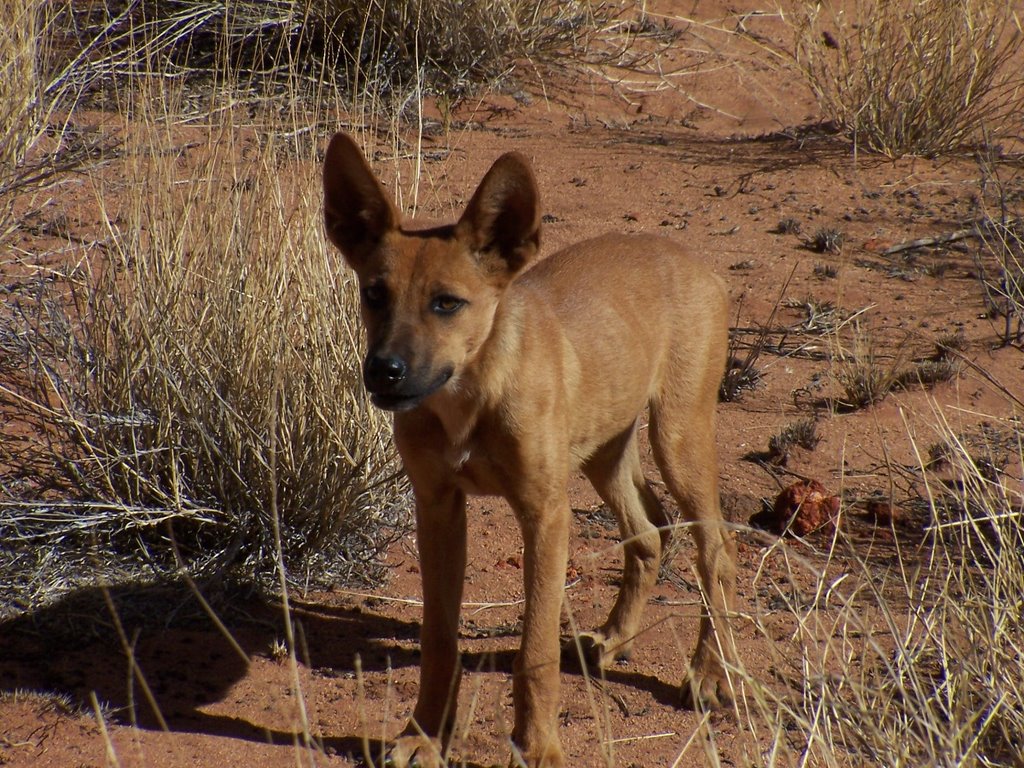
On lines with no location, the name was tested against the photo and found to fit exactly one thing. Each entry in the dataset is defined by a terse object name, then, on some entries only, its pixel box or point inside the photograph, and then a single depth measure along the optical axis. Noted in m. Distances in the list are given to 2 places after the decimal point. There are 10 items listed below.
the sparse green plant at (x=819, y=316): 14.17
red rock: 10.59
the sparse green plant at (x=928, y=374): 12.94
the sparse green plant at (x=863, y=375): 12.51
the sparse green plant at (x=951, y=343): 13.52
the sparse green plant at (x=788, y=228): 16.20
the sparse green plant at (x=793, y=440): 12.05
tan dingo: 7.36
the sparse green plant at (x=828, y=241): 15.76
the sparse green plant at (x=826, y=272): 15.30
